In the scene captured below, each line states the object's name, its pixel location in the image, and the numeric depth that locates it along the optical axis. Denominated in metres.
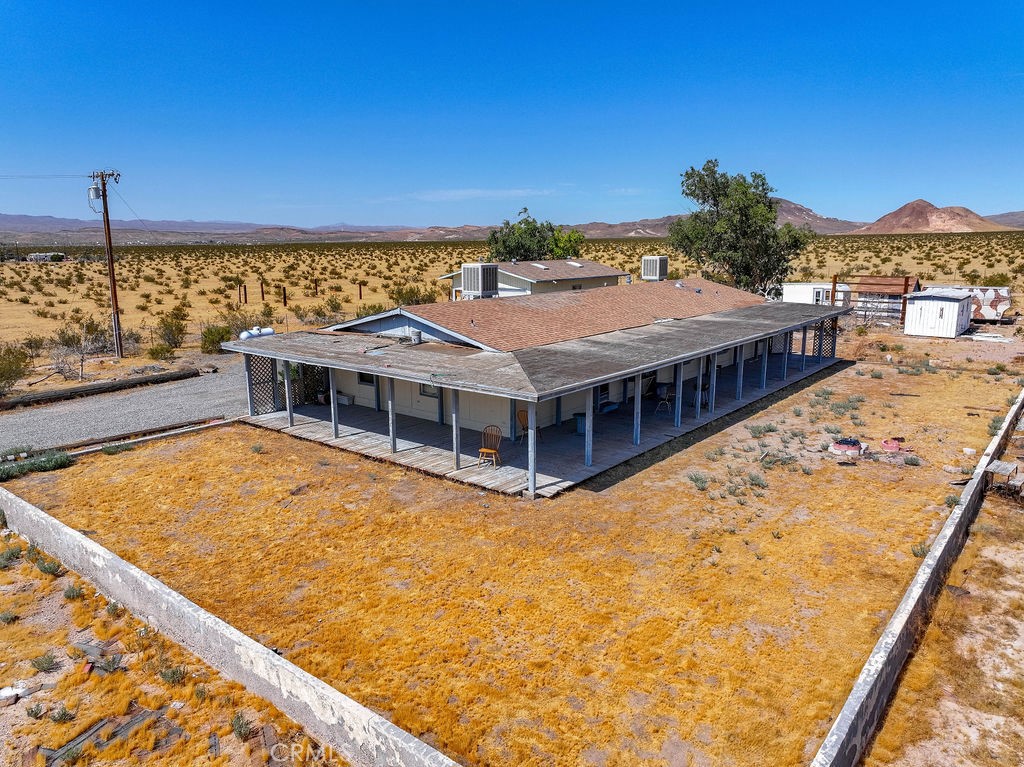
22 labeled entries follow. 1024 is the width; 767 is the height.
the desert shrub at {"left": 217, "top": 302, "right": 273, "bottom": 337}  33.97
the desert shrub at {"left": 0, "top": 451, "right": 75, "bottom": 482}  14.91
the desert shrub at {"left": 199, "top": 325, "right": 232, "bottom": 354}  30.16
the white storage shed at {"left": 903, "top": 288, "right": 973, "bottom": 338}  32.38
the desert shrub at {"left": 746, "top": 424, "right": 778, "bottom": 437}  17.47
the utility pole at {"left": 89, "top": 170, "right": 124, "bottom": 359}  28.19
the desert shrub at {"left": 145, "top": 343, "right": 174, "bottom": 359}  28.08
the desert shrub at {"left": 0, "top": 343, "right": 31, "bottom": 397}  22.27
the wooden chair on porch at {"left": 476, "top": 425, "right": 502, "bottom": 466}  15.05
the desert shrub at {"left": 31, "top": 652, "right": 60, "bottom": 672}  8.23
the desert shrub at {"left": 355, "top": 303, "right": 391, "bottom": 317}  39.61
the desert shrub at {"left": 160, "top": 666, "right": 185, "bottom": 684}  7.91
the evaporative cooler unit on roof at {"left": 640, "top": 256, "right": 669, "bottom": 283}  33.72
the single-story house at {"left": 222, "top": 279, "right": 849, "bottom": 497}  14.73
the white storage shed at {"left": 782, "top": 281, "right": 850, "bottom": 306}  36.91
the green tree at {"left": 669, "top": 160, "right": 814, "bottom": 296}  36.38
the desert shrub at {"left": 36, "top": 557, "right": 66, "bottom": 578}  10.48
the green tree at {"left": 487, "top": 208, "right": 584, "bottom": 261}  48.72
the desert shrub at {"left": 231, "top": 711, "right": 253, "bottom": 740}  7.03
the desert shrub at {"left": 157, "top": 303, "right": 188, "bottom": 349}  31.27
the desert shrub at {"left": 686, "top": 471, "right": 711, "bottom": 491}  13.80
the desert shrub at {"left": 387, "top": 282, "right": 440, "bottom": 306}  41.69
